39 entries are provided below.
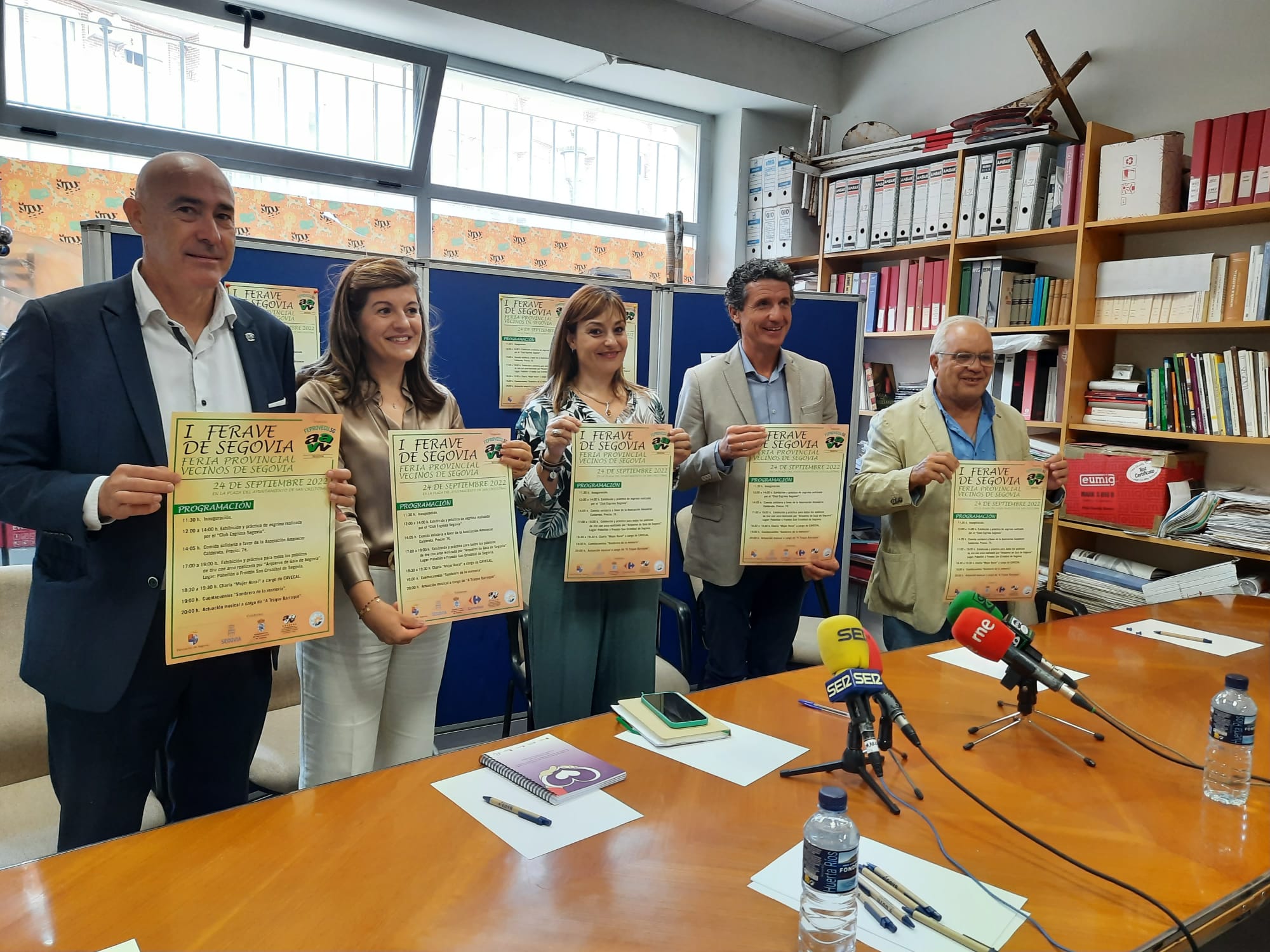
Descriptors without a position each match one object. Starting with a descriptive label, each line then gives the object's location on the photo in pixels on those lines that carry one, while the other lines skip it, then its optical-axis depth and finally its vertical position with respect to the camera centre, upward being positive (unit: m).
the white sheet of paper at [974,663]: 1.88 -0.62
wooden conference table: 0.94 -0.62
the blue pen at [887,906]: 0.98 -0.62
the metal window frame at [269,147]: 3.60 +1.12
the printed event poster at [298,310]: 2.61 +0.23
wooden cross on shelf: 3.77 +1.46
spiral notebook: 1.25 -0.61
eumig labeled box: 3.45 -0.33
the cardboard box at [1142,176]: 3.44 +0.98
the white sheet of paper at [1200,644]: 2.16 -0.63
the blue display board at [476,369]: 2.95 +0.07
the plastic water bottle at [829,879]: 0.88 -0.52
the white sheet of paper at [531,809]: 1.13 -0.62
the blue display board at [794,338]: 3.35 +0.24
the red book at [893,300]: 4.62 +0.56
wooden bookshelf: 3.46 +0.34
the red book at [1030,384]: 3.89 +0.09
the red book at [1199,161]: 3.30 +1.00
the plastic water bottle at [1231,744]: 1.33 -0.55
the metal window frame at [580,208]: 4.62 +1.29
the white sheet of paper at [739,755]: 1.36 -0.62
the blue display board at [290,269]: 2.59 +0.36
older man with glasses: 2.27 -0.18
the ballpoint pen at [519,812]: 1.17 -0.61
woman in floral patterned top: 2.02 -0.49
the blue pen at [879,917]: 0.97 -0.62
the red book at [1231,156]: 3.21 +1.00
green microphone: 1.61 -0.40
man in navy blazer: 1.37 -0.18
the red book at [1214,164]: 3.26 +0.98
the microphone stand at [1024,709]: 1.58 -0.60
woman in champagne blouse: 1.67 -0.32
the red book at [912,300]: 4.50 +0.55
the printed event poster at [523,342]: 3.04 +0.17
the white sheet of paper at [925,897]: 0.95 -0.62
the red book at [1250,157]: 3.16 +0.98
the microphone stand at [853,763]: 1.33 -0.60
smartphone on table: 1.49 -0.59
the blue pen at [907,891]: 0.99 -0.61
